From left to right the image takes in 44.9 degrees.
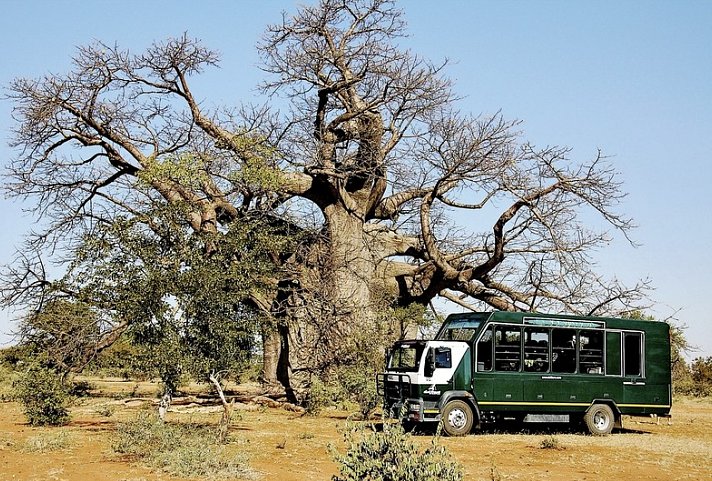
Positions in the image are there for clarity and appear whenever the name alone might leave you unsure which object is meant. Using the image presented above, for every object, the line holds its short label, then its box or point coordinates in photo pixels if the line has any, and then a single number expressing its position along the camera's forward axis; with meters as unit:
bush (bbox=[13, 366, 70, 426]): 18.88
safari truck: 18.06
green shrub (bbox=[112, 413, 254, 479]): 12.03
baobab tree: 24.28
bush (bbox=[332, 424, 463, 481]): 8.30
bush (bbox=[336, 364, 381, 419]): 20.92
